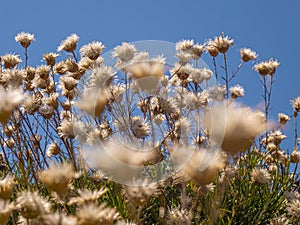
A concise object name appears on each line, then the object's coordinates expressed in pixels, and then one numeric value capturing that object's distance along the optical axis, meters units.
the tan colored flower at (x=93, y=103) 1.79
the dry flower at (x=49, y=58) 2.65
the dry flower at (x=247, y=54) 2.53
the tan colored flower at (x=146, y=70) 1.89
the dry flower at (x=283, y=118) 2.82
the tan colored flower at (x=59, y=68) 2.72
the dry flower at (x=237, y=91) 2.62
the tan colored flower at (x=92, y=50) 2.43
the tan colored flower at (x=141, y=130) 1.97
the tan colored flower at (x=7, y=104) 1.31
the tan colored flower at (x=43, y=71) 2.64
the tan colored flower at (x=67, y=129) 2.22
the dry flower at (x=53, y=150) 2.58
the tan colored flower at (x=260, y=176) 1.93
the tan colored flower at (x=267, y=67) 2.46
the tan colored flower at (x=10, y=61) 2.54
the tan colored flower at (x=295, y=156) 2.65
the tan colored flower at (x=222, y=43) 2.45
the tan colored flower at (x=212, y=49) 2.49
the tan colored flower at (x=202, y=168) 1.25
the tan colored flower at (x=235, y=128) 1.18
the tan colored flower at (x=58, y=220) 0.92
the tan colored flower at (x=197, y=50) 2.62
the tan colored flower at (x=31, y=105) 2.50
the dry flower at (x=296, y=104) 2.65
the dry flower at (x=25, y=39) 2.78
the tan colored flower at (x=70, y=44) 2.58
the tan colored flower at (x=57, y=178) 1.12
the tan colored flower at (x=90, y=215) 0.91
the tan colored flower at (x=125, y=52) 2.34
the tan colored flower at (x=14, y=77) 2.38
